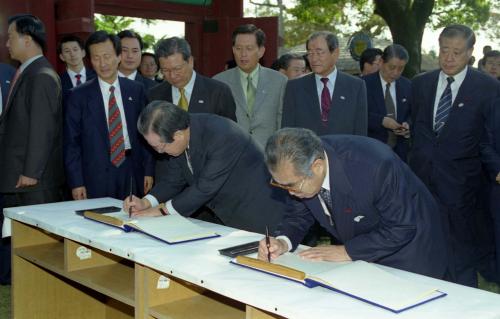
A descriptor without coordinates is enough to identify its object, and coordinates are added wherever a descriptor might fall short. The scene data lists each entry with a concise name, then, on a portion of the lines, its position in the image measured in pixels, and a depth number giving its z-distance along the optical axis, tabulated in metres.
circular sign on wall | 10.44
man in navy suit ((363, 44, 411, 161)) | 5.48
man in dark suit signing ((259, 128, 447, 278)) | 2.29
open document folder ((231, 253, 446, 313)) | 2.06
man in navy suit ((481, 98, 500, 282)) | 3.97
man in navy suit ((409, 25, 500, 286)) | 4.11
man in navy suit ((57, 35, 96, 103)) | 5.24
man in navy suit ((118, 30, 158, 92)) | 5.24
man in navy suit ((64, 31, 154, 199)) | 4.18
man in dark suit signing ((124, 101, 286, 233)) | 3.23
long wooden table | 2.08
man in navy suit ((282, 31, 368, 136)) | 4.35
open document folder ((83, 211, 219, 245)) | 2.90
